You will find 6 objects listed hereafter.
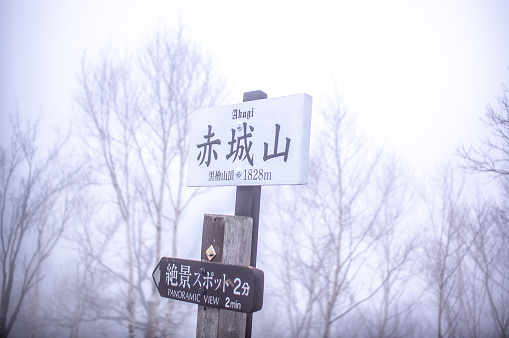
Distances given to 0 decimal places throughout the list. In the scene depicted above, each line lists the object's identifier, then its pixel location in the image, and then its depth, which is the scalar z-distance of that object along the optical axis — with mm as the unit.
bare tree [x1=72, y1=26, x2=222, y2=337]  7391
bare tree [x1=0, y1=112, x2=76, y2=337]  7992
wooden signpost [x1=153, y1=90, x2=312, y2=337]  1669
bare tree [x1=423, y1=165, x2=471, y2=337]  8219
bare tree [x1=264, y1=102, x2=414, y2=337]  7465
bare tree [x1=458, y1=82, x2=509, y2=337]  7828
